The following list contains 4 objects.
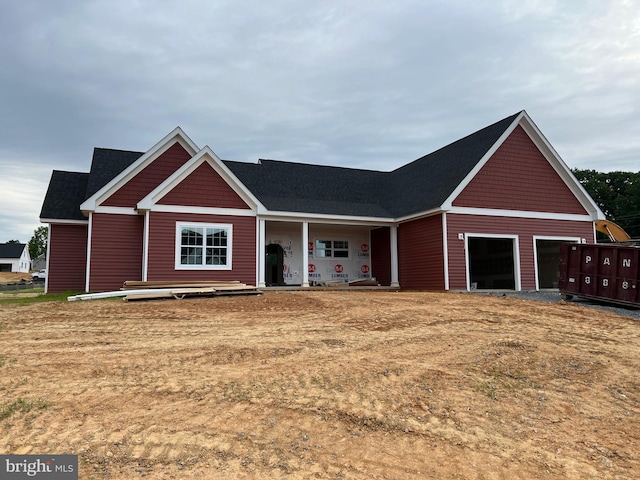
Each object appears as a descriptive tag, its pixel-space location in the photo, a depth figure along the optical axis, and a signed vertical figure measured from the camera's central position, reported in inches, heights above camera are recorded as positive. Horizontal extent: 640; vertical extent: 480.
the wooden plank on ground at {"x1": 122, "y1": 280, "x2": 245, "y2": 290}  564.7 -17.2
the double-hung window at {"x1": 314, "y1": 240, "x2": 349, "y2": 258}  852.0 +41.9
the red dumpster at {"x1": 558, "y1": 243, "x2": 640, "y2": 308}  488.4 -3.9
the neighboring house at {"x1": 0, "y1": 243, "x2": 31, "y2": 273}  2824.8 +97.3
